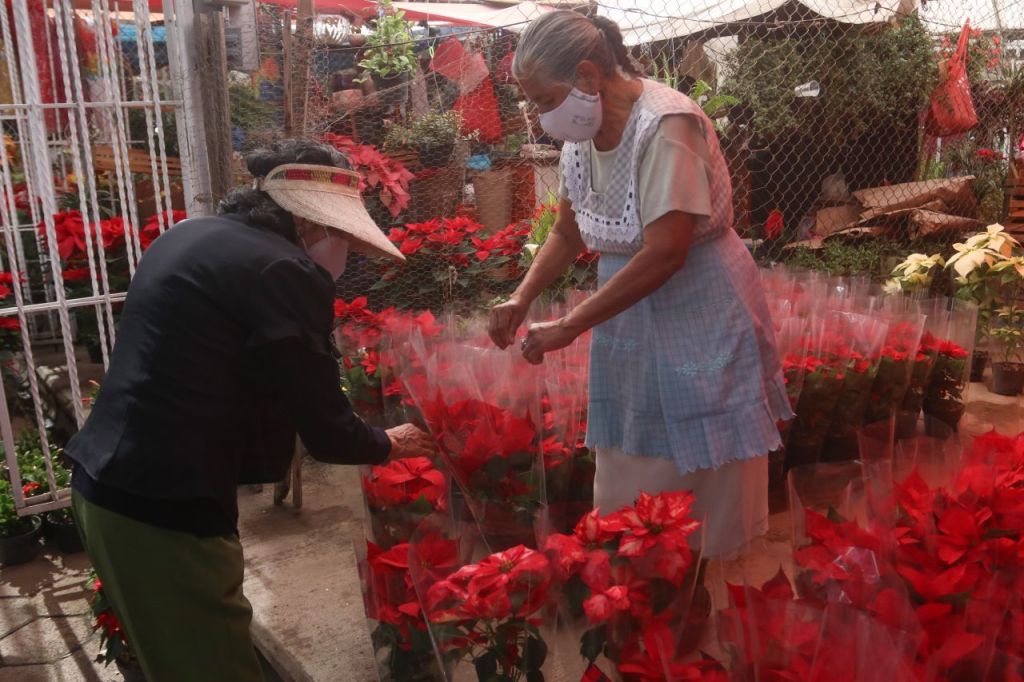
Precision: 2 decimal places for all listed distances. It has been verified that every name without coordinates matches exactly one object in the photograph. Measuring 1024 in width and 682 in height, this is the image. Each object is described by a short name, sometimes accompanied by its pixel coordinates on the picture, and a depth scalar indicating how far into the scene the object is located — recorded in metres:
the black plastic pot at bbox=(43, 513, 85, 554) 3.45
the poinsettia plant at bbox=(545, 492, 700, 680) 1.31
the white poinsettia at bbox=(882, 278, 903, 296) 4.74
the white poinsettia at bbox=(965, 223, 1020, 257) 4.93
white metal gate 3.03
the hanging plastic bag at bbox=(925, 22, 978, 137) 6.67
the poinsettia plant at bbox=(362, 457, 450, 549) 1.91
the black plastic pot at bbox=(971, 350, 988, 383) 4.97
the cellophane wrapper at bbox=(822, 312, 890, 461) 3.35
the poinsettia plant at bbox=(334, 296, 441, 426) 2.97
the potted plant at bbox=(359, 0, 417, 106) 4.87
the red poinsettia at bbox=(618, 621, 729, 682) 1.23
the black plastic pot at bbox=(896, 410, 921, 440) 2.43
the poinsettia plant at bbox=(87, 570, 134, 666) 2.38
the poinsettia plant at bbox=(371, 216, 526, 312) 4.04
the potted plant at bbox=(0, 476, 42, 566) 3.40
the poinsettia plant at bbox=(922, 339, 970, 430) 3.78
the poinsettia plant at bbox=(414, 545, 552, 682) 1.34
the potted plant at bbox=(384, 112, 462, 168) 4.36
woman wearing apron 1.77
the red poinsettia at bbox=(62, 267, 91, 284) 4.17
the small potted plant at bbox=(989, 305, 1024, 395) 4.68
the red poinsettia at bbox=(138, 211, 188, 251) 3.94
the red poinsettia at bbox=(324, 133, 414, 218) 4.09
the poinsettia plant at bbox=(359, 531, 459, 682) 1.67
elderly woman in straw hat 1.59
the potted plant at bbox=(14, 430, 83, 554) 3.46
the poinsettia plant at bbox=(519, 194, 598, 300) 3.98
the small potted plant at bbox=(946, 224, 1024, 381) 4.75
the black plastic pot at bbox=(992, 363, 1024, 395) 4.69
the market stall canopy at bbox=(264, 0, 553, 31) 7.53
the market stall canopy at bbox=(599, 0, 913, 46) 6.54
